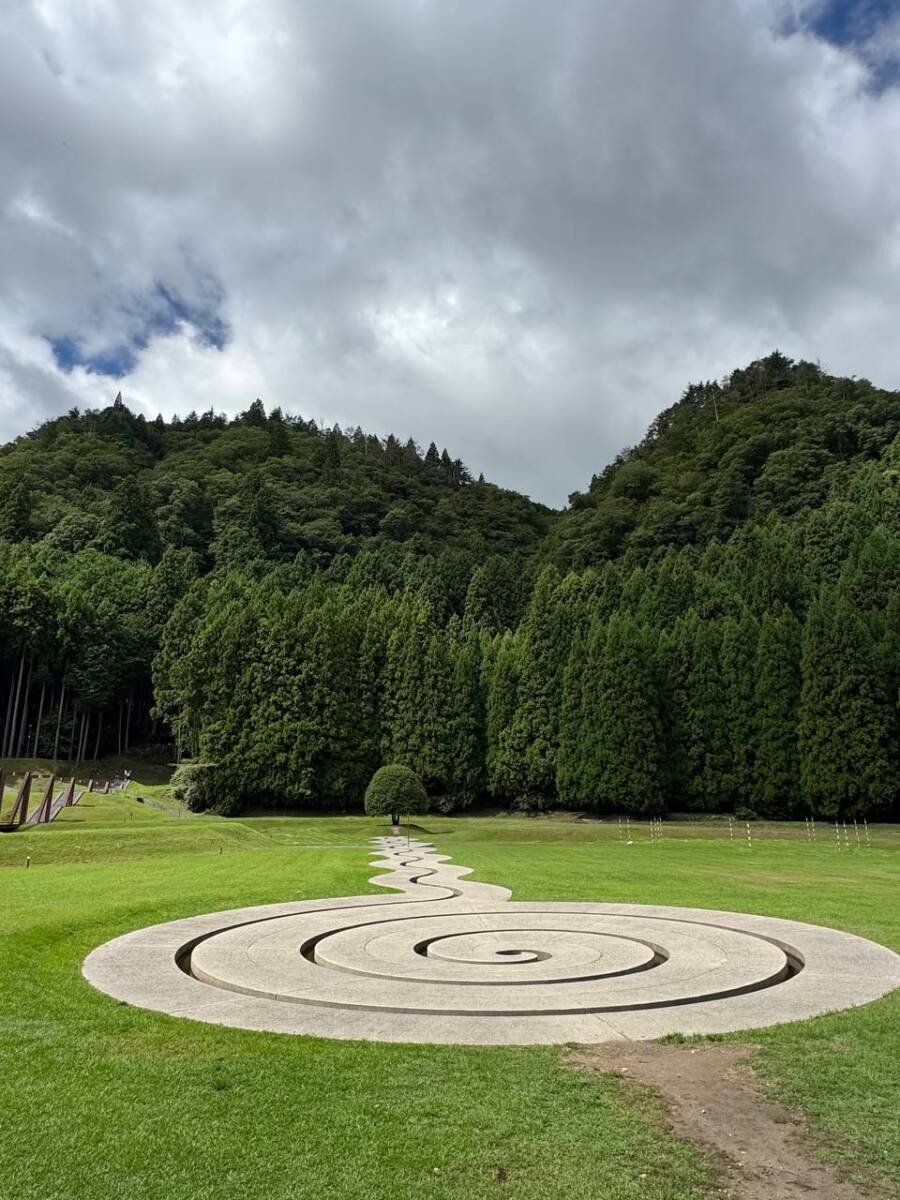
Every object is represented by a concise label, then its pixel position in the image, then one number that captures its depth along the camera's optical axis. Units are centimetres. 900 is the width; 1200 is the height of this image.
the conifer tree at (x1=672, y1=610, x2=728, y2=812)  4925
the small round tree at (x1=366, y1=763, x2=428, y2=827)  3850
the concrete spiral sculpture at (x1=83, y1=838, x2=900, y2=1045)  729
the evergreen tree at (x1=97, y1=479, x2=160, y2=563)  9231
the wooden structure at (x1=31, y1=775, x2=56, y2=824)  3272
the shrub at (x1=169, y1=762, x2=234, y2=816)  5075
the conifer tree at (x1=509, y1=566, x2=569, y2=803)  5341
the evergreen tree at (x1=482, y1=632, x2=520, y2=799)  5438
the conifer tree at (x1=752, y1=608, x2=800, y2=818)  4750
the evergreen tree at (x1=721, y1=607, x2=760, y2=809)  4859
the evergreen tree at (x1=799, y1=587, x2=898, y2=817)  4491
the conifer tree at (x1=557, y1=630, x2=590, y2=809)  5081
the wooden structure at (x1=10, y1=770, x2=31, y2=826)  3044
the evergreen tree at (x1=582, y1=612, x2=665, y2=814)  4875
